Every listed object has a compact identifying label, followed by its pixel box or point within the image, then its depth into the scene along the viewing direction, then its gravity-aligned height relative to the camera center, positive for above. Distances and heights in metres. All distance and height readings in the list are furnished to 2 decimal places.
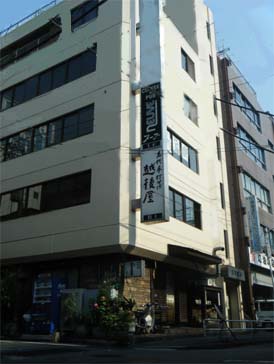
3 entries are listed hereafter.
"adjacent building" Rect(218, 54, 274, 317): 30.45 +11.39
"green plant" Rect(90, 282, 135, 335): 14.85 +0.77
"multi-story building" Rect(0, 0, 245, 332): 18.78 +7.97
